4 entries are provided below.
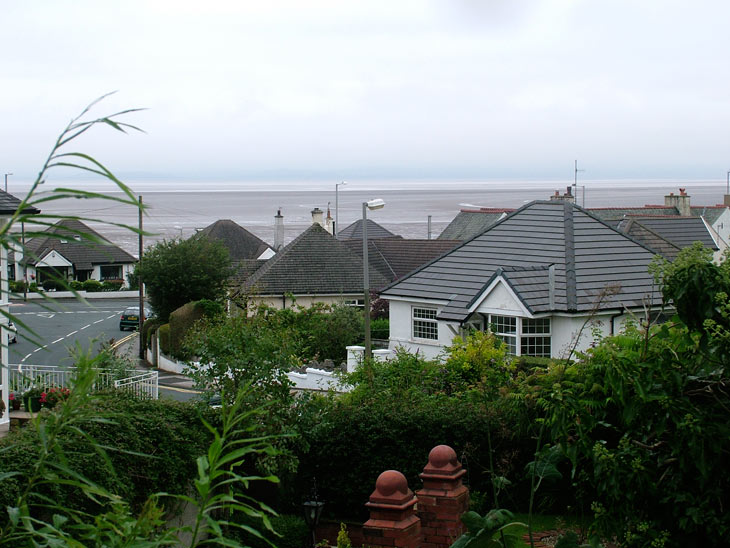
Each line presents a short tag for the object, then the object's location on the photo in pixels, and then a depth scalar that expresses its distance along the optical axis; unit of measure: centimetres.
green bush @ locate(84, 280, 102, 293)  7859
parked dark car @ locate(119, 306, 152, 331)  5681
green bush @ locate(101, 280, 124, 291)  8082
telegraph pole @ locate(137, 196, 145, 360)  4575
